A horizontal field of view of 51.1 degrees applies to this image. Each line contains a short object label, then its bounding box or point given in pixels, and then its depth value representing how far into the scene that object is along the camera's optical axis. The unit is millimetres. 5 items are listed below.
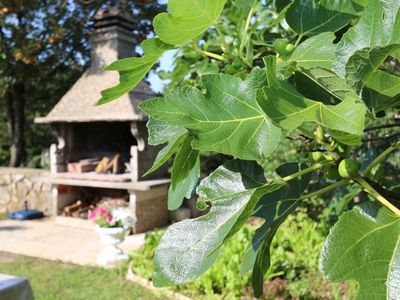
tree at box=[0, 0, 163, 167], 8742
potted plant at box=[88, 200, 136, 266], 5266
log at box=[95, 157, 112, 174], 7125
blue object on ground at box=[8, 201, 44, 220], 7988
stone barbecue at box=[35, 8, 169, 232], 6707
